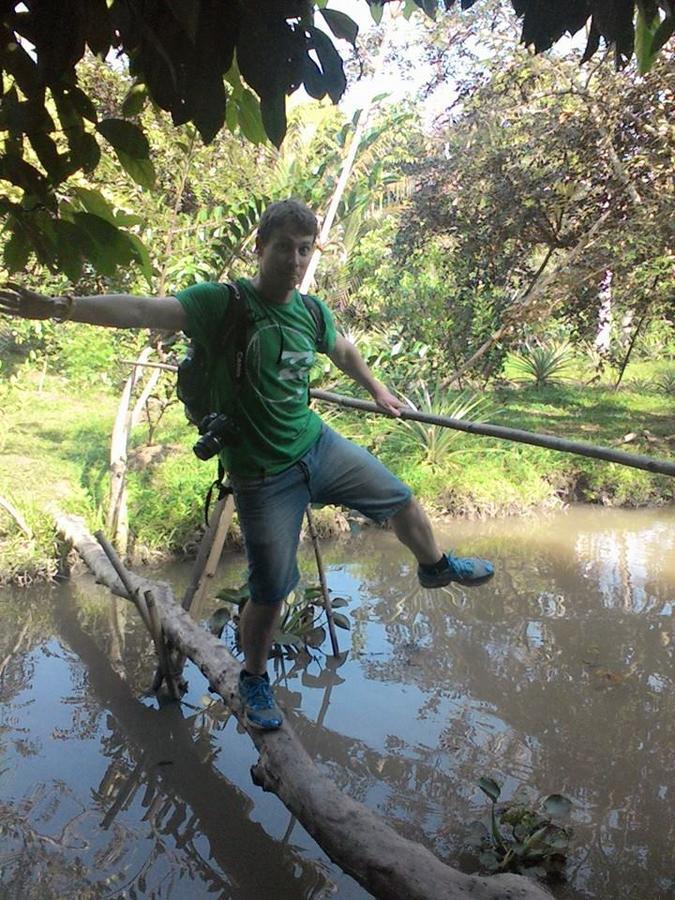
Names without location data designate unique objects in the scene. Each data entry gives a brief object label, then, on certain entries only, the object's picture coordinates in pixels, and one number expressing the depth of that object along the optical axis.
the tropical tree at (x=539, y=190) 7.16
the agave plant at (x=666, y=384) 11.17
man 2.19
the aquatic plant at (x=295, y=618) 4.18
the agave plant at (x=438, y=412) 7.78
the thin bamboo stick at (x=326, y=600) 4.19
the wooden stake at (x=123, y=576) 3.80
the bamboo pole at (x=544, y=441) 1.99
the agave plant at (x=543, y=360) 11.84
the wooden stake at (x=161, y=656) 3.71
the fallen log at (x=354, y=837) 1.97
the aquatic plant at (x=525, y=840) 2.55
